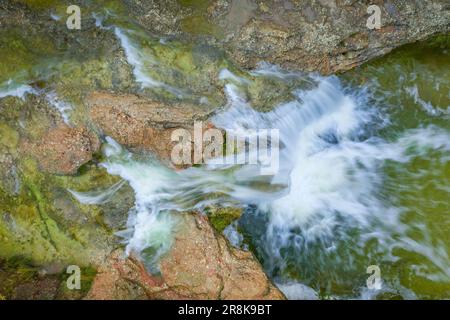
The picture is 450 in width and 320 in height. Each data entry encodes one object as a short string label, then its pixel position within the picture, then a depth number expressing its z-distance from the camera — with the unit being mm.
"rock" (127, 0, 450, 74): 5805
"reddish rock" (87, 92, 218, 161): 5664
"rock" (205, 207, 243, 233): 5859
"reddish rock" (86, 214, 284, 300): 5391
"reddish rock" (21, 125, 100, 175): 5547
